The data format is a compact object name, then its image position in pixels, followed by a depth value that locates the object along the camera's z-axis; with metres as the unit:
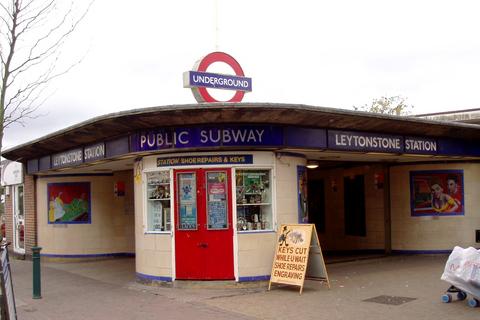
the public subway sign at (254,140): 11.67
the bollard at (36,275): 11.69
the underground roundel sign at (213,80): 13.36
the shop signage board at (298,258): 11.20
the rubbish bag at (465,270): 9.10
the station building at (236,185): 11.75
